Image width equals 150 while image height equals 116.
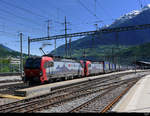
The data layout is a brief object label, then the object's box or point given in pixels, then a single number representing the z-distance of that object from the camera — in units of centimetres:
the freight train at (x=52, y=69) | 1878
